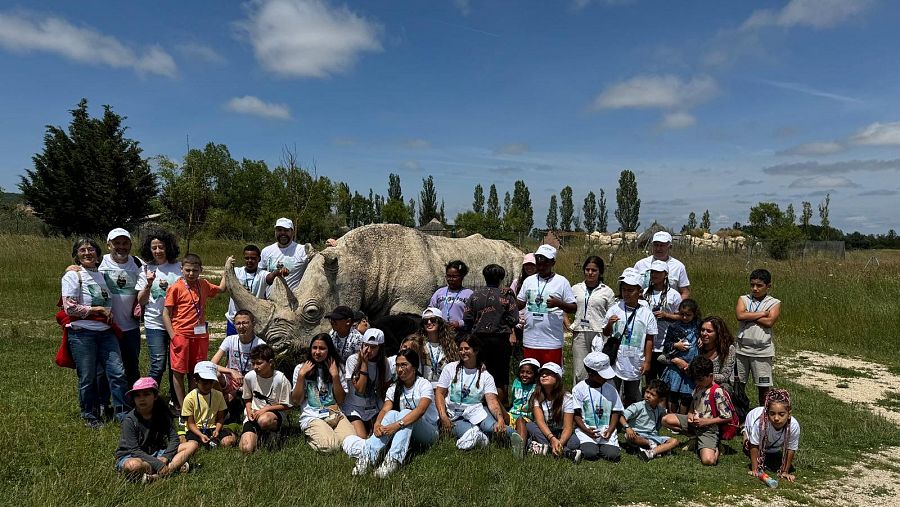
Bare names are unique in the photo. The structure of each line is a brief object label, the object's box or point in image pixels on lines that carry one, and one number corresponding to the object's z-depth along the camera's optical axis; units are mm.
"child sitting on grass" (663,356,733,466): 5184
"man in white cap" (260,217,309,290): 7109
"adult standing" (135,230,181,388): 5613
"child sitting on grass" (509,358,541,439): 5254
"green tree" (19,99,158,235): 31625
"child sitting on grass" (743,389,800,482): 4719
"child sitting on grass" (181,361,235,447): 4793
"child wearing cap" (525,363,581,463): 4922
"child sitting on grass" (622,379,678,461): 5172
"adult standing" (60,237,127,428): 5199
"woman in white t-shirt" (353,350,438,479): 4508
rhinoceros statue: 6732
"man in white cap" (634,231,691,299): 6371
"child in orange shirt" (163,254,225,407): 5496
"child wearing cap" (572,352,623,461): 4996
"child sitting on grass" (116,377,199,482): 4094
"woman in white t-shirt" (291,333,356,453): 5086
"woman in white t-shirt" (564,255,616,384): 5996
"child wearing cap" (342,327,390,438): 5242
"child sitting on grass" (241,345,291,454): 4984
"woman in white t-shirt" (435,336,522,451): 5145
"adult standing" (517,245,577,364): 5855
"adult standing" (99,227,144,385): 5461
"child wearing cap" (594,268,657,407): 5531
